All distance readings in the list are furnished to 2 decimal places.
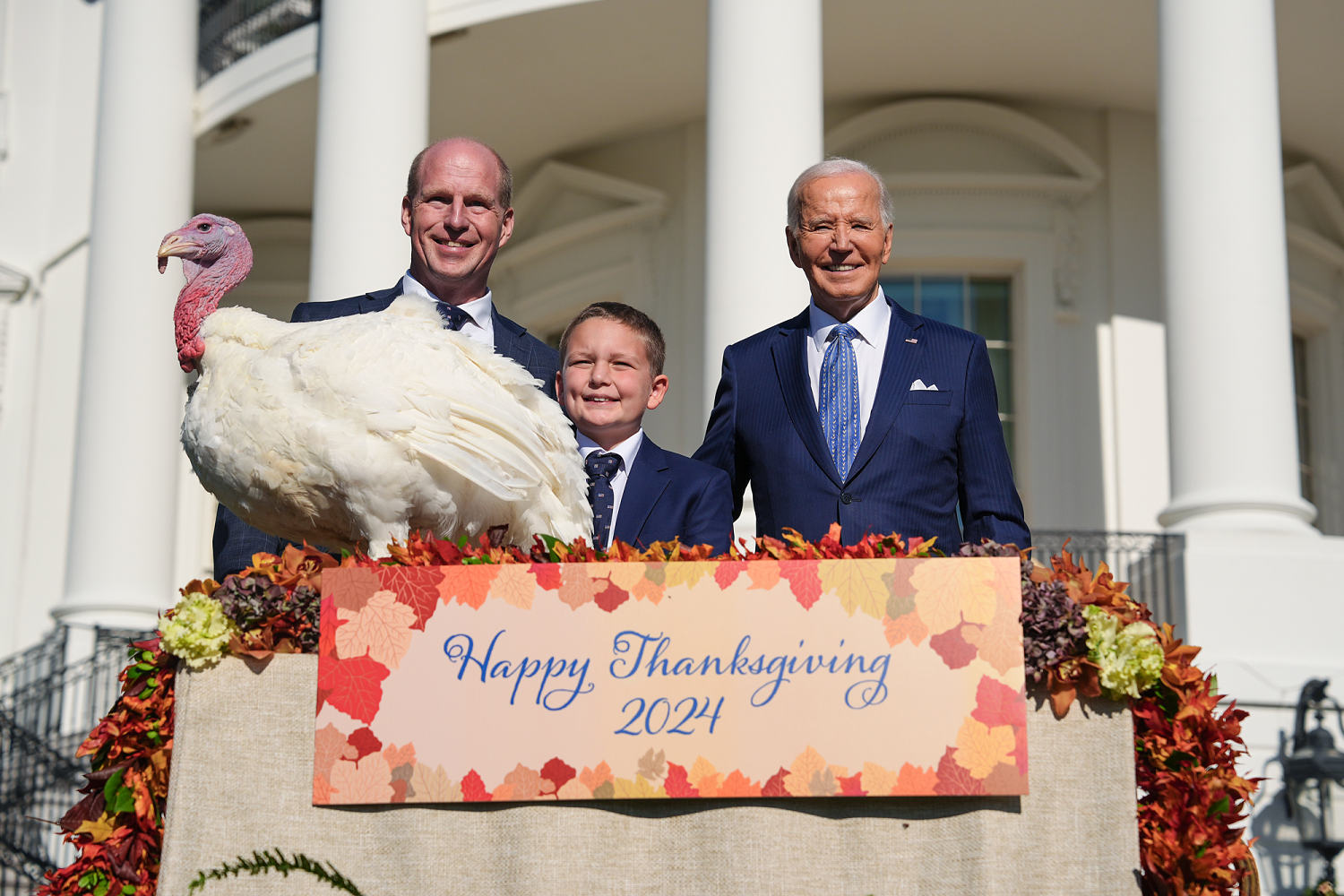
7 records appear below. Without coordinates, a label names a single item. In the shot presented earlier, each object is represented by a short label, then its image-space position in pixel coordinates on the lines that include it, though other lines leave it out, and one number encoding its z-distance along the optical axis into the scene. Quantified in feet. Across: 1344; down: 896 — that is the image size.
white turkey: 10.30
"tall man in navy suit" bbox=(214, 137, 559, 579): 12.60
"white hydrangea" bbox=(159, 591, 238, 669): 9.32
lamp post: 30.76
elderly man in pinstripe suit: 11.91
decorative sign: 8.80
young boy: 11.59
